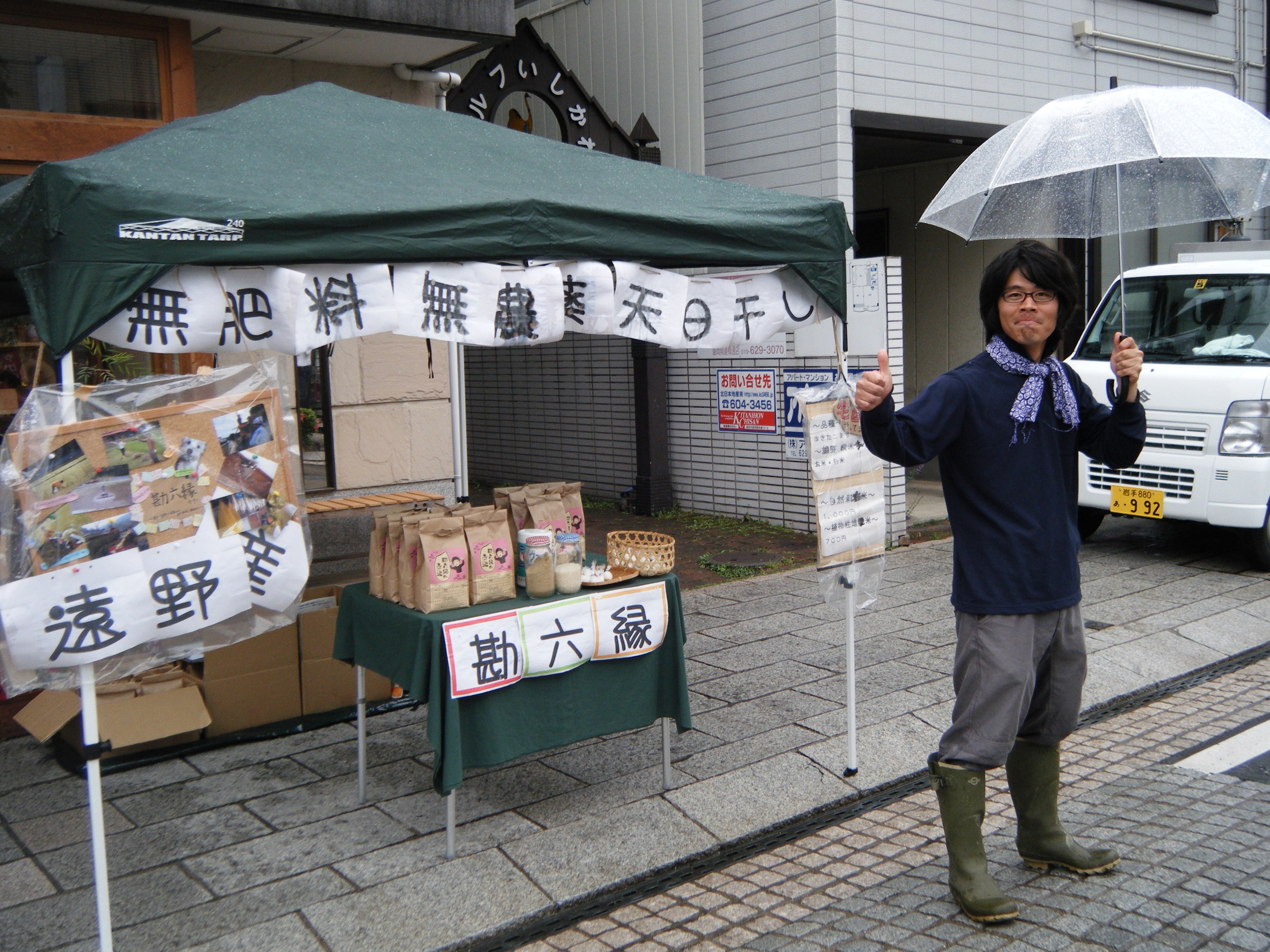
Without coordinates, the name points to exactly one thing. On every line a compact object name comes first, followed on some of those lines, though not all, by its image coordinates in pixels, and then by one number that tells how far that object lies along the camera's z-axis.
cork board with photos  3.06
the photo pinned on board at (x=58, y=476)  3.05
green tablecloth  3.75
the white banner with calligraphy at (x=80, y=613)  3.01
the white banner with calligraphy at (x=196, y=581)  3.26
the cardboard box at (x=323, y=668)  5.18
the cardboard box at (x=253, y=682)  4.95
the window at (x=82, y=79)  5.26
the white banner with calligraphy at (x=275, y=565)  3.49
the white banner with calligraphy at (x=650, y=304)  4.08
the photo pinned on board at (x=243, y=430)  3.40
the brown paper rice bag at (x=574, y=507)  4.51
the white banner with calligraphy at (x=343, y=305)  3.49
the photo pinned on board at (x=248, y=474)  3.41
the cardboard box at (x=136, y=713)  4.70
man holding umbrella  3.30
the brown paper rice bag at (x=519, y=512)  4.34
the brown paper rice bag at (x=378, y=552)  4.25
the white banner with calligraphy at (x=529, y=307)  3.85
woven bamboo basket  4.36
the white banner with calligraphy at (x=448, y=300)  3.65
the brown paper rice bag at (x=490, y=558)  3.99
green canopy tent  3.03
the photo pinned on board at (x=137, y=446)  3.17
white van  7.60
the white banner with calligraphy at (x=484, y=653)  3.75
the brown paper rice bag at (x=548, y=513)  4.30
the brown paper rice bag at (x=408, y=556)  4.00
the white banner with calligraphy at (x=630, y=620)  4.12
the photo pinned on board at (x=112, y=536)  3.14
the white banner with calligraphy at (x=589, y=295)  3.99
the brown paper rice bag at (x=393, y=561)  4.12
